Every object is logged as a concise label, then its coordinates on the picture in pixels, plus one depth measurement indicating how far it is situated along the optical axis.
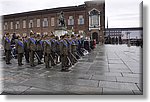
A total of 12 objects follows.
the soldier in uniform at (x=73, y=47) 8.36
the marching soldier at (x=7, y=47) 9.38
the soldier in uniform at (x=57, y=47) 8.31
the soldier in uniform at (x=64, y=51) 7.05
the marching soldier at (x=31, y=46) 8.52
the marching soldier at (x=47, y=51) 7.83
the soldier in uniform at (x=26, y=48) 9.45
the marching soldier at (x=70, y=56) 7.24
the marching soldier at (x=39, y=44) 9.11
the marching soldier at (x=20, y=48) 8.88
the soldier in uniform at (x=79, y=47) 12.05
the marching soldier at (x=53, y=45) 8.07
